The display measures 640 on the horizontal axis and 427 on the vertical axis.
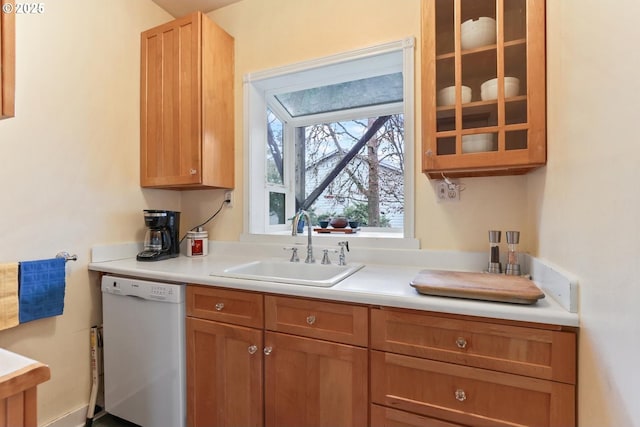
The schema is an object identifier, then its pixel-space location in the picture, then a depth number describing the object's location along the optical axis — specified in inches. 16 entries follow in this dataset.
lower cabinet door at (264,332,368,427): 44.6
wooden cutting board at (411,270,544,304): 38.0
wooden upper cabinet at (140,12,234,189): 71.7
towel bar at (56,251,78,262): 62.1
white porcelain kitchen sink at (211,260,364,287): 58.0
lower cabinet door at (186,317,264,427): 51.3
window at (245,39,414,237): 76.7
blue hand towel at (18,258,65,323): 55.4
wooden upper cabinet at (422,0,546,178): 45.5
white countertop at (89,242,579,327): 37.4
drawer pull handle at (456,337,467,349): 39.3
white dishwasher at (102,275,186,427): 56.7
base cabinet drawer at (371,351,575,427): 35.6
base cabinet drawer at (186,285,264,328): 51.6
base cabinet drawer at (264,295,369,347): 44.6
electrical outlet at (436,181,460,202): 60.7
